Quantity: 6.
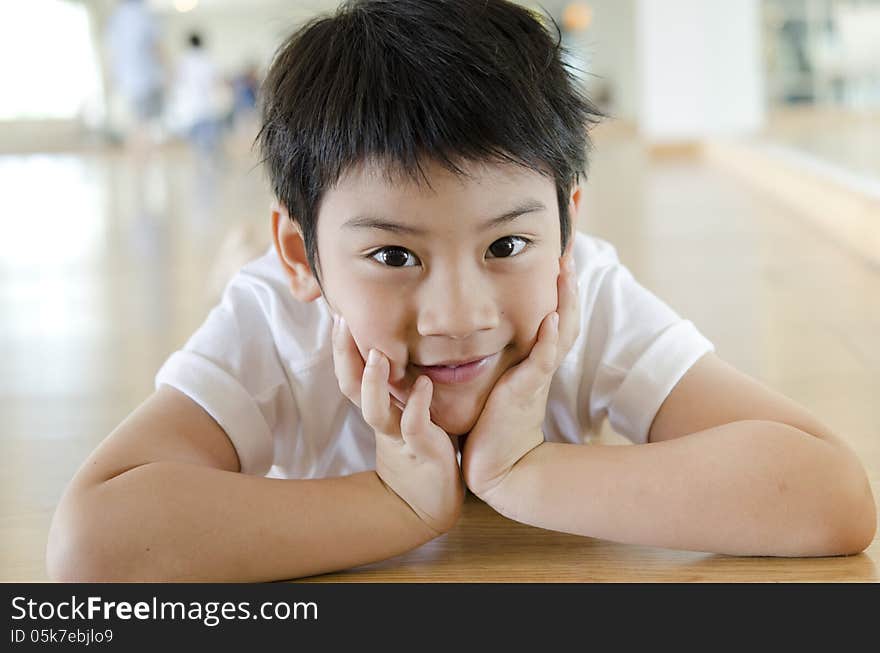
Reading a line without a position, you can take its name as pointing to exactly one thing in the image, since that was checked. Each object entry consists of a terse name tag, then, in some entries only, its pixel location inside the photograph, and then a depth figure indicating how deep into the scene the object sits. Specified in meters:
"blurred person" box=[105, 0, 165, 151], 6.55
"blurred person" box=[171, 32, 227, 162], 7.57
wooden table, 0.75
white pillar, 7.02
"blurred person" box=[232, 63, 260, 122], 13.33
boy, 0.73
